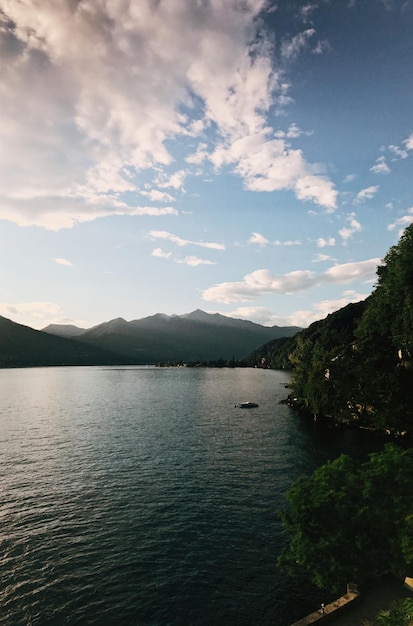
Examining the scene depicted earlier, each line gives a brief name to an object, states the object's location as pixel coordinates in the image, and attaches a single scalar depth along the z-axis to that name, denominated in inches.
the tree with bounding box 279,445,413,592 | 1040.2
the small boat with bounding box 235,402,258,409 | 5182.1
